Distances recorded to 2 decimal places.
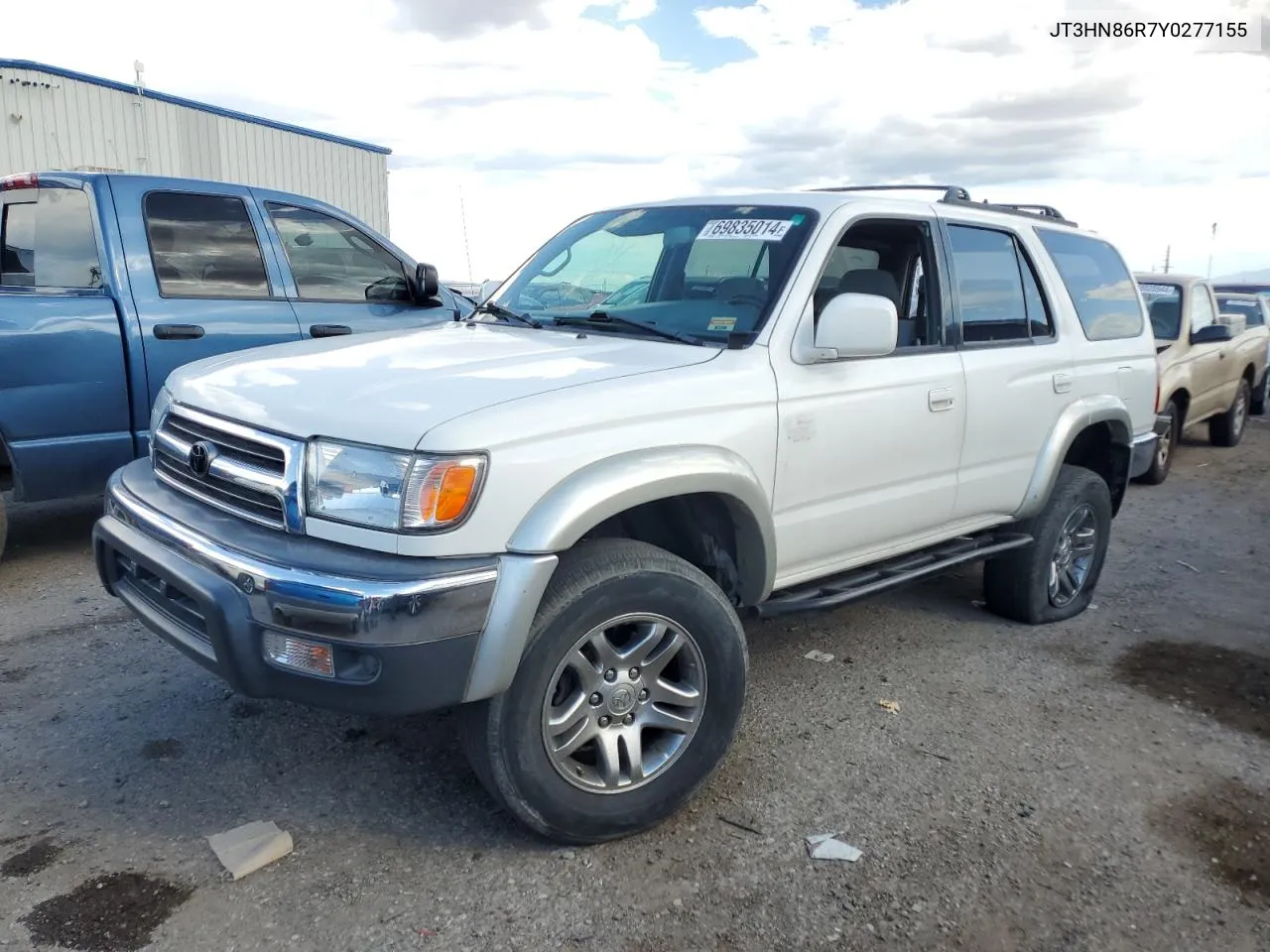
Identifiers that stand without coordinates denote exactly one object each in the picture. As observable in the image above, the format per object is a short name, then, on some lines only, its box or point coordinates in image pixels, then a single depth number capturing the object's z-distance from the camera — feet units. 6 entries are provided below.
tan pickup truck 27.78
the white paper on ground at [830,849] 9.43
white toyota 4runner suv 8.16
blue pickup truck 16.20
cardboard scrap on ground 8.98
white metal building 44.14
